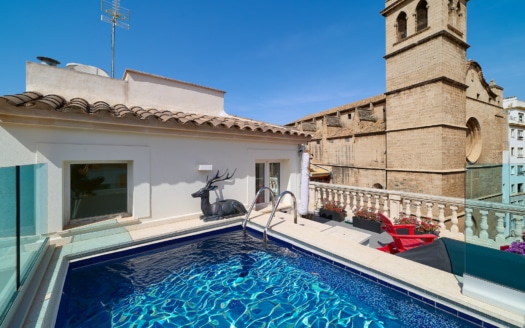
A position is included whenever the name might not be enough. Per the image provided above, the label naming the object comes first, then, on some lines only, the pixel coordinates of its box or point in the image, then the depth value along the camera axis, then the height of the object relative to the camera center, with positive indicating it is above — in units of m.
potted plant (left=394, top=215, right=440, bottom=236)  6.75 -2.04
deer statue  6.79 -1.45
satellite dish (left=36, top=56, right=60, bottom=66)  7.25 +3.58
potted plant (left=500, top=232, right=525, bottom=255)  3.81 -1.57
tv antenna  12.06 +8.81
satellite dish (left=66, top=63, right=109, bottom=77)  8.55 +4.02
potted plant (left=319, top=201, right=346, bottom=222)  8.85 -2.11
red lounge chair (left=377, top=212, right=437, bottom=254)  5.15 -2.00
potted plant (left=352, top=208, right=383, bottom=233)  7.51 -2.12
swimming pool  3.31 -2.45
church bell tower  15.51 +5.52
